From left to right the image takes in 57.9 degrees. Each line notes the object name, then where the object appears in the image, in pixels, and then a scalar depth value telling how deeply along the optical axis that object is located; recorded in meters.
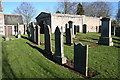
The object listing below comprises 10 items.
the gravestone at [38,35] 9.76
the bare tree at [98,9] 42.75
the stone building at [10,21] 23.12
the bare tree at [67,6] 38.41
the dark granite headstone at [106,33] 10.26
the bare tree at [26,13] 35.45
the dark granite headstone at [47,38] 7.39
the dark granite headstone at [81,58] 4.68
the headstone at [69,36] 10.37
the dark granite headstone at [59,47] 6.13
